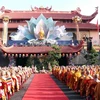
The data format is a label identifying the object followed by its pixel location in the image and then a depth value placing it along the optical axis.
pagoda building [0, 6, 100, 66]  22.48
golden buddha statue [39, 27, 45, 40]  20.75
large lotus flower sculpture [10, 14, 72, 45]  21.38
